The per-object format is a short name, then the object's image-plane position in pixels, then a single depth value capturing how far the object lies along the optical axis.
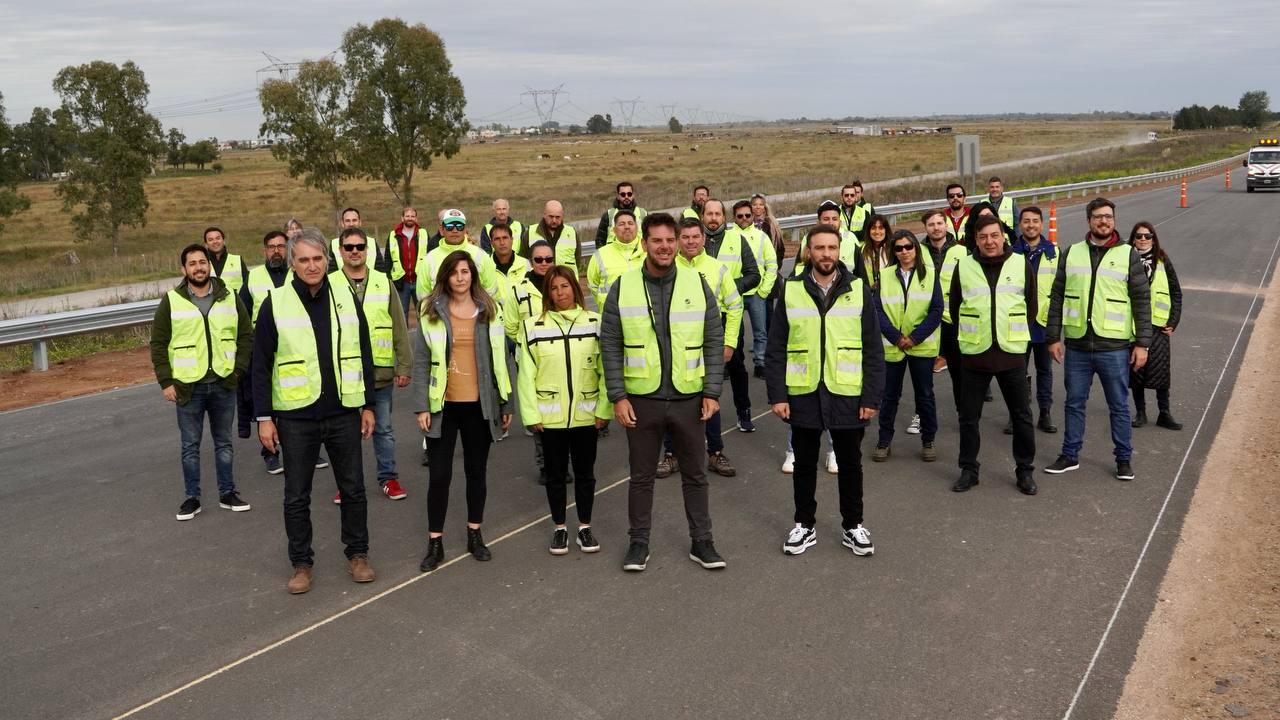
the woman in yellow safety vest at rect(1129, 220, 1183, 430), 8.56
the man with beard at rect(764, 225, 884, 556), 6.16
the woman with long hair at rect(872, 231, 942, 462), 7.96
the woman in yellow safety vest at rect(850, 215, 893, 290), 8.73
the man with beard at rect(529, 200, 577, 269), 10.09
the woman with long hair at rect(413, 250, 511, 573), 6.12
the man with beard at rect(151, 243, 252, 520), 7.18
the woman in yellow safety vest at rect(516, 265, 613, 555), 6.12
